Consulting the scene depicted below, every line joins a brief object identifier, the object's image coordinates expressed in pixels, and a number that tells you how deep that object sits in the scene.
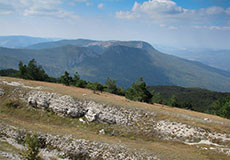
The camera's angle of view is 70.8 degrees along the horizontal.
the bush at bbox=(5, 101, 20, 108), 40.16
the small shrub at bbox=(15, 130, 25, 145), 26.14
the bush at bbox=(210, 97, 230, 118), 60.22
